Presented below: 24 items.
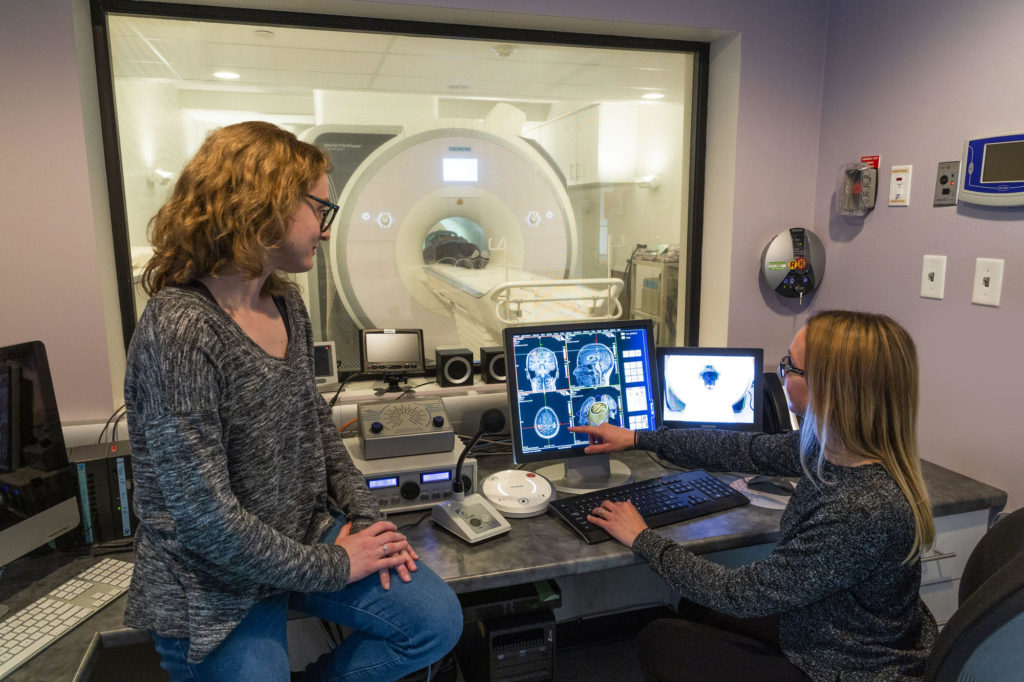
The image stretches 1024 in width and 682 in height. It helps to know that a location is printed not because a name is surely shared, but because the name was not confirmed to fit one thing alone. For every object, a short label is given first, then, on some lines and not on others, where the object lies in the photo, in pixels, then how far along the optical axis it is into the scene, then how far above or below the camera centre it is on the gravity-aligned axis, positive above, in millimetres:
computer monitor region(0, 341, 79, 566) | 1271 -439
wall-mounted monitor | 1542 +168
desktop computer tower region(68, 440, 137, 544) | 1450 -552
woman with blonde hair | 1076 -485
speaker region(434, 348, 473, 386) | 2055 -391
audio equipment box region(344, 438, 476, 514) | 1519 -551
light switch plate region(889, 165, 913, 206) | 1848 +157
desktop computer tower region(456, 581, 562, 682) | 1605 -944
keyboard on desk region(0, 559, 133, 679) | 1102 -668
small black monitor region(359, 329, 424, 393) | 2057 -345
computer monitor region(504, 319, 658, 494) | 1659 -378
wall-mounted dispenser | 2135 -64
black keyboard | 1480 -611
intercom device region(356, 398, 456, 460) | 1566 -449
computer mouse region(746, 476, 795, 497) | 1649 -619
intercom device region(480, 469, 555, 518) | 1539 -604
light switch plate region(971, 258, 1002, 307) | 1615 -103
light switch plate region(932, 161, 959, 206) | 1707 +149
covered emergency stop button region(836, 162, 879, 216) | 1954 +156
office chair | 872 -541
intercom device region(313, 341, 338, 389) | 1981 -368
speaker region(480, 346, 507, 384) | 2084 -384
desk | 1187 -644
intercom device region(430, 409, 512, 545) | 1415 -603
